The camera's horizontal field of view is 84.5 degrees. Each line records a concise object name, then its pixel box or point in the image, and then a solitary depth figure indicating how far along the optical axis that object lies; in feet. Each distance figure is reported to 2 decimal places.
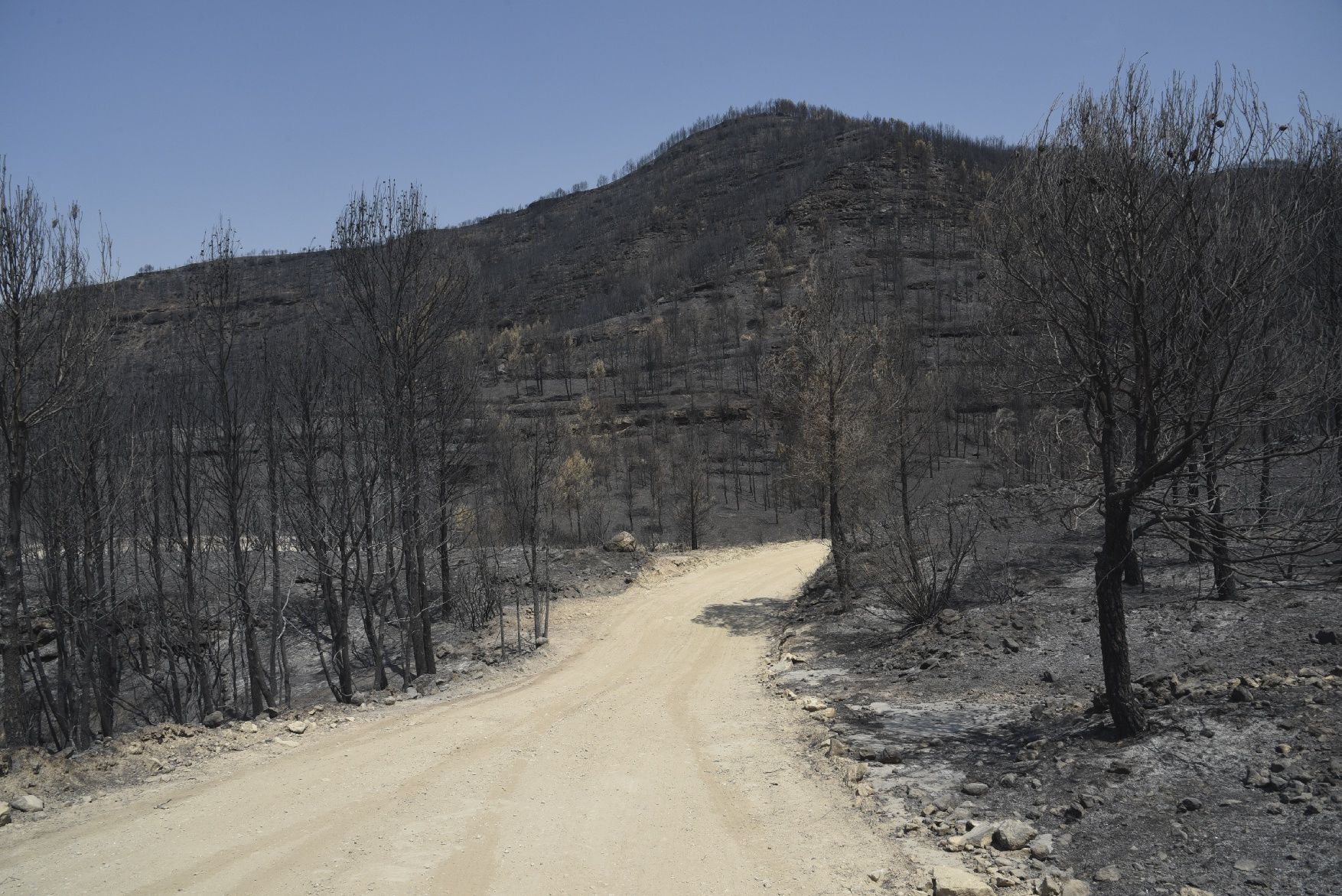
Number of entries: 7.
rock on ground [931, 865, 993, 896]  17.29
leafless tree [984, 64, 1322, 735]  21.34
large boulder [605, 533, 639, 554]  89.45
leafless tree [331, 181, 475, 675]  47.29
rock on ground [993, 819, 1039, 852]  18.95
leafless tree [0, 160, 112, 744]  30.09
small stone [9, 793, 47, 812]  23.30
